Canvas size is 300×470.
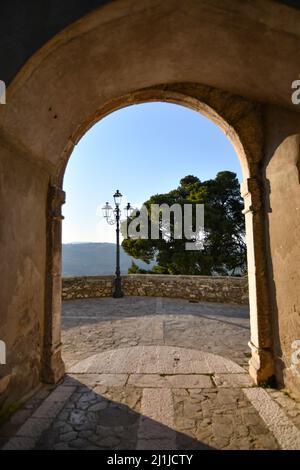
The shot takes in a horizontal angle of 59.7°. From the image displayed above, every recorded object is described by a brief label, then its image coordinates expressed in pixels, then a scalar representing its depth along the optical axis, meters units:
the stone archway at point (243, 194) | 3.58
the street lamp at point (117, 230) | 11.13
